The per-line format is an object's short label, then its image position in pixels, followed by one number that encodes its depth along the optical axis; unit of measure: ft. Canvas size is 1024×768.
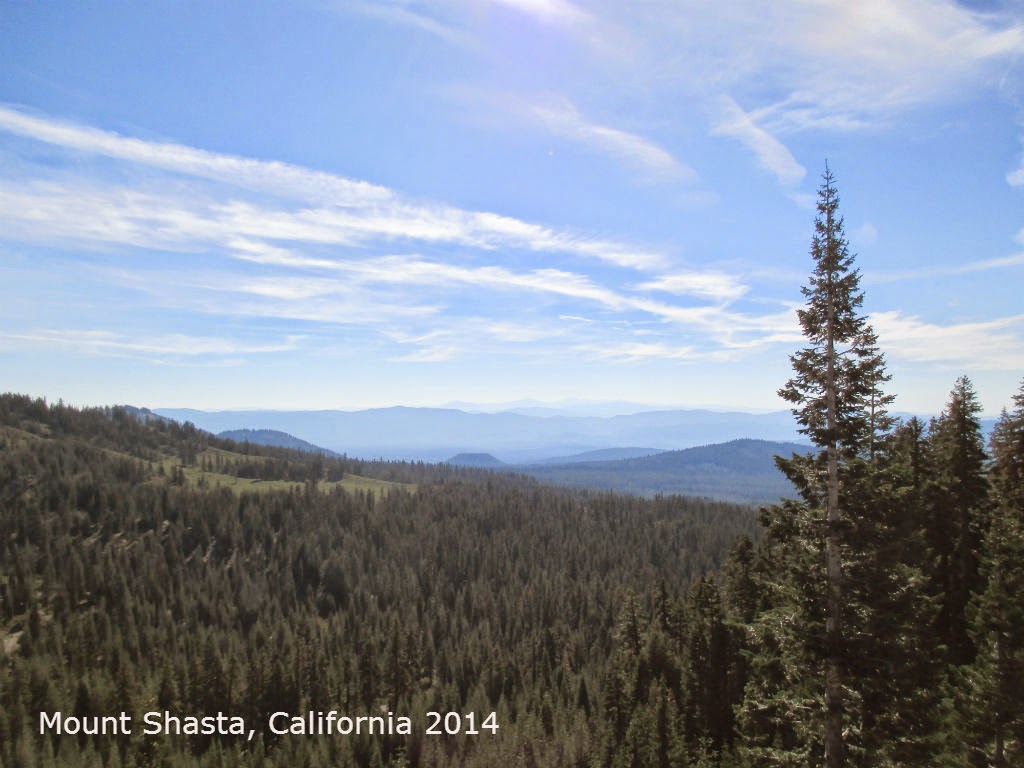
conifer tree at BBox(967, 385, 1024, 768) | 96.37
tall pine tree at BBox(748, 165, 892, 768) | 64.59
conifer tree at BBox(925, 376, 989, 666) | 147.33
